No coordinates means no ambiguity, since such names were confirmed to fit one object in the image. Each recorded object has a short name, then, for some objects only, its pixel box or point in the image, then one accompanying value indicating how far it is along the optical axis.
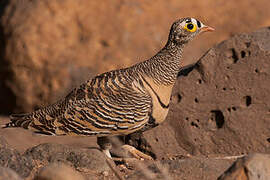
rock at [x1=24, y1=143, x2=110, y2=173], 8.80
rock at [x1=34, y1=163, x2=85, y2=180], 6.21
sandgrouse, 9.77
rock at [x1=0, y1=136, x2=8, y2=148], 8.54
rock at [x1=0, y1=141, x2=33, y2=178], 8.22
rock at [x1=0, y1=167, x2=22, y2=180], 6.57
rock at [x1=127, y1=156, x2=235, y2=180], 8.32
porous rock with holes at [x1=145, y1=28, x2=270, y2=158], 11.13
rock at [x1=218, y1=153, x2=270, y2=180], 6.38
